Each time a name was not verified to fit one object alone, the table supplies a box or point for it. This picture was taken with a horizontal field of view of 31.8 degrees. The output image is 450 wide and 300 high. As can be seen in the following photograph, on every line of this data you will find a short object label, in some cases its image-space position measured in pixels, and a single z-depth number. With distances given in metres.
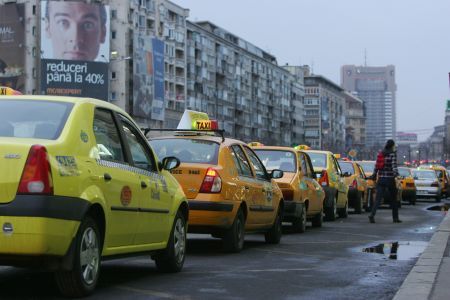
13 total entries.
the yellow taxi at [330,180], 17.75
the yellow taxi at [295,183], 13.91
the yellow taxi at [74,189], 5.58
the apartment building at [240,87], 116.56
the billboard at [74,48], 86.56
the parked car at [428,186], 35.19
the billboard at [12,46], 89.38
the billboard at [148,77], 97.00
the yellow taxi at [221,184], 9.89
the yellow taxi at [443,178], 38.86
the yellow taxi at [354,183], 22.05
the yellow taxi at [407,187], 30.70
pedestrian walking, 17.72
